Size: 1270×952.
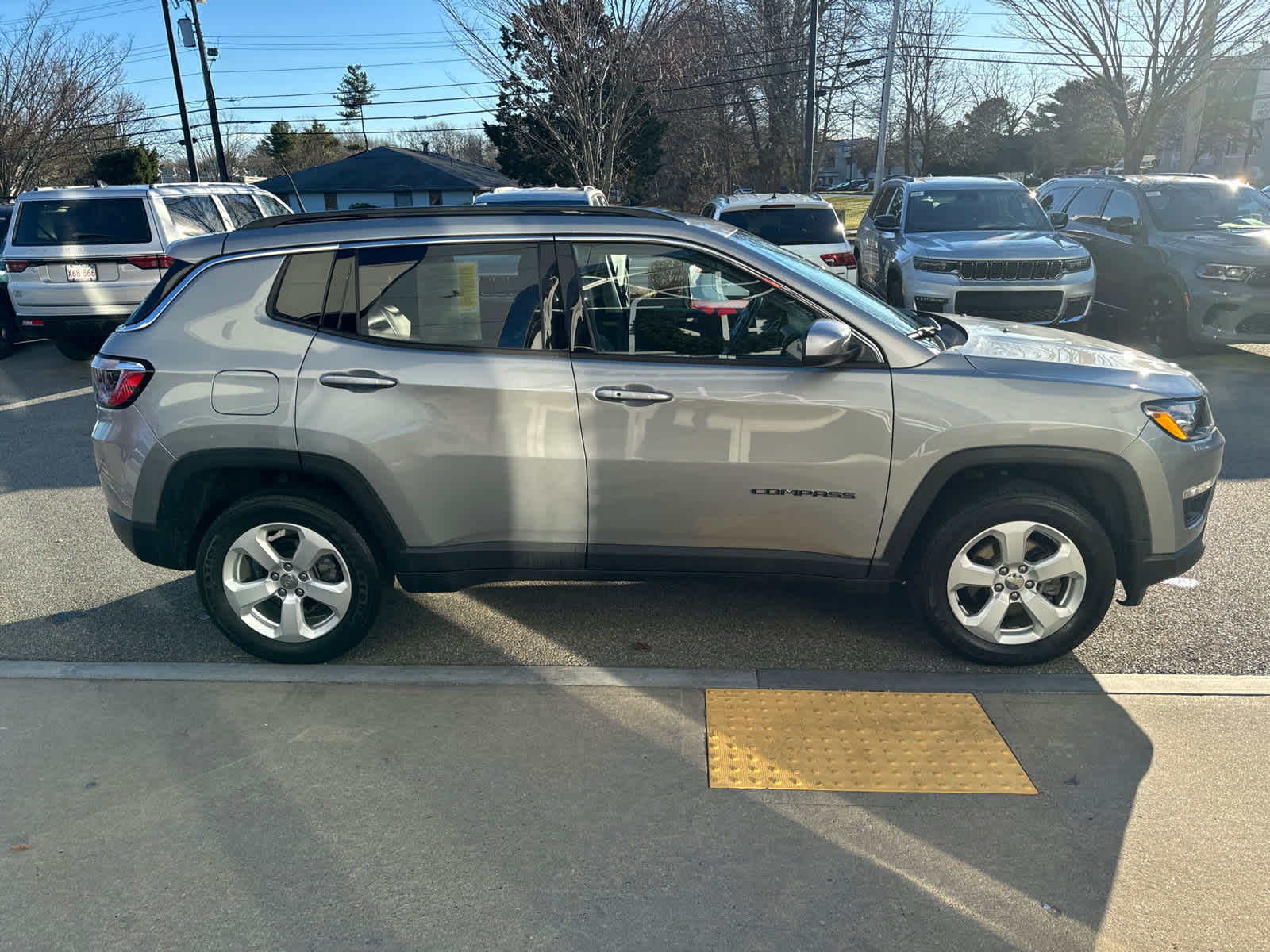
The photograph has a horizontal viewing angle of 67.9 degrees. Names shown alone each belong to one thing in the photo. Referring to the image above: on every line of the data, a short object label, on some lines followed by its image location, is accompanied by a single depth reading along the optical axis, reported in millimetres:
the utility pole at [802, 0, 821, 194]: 23891
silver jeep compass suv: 3680
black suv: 9508
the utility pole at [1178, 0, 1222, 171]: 19000
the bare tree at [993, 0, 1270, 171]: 19188
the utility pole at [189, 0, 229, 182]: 27469
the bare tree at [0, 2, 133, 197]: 24516
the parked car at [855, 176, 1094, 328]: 9688
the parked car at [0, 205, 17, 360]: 11628
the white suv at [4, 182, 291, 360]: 10109
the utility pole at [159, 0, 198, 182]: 26047
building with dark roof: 49125
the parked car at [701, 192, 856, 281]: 11156
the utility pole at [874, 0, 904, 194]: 31406
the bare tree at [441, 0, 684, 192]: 17359
